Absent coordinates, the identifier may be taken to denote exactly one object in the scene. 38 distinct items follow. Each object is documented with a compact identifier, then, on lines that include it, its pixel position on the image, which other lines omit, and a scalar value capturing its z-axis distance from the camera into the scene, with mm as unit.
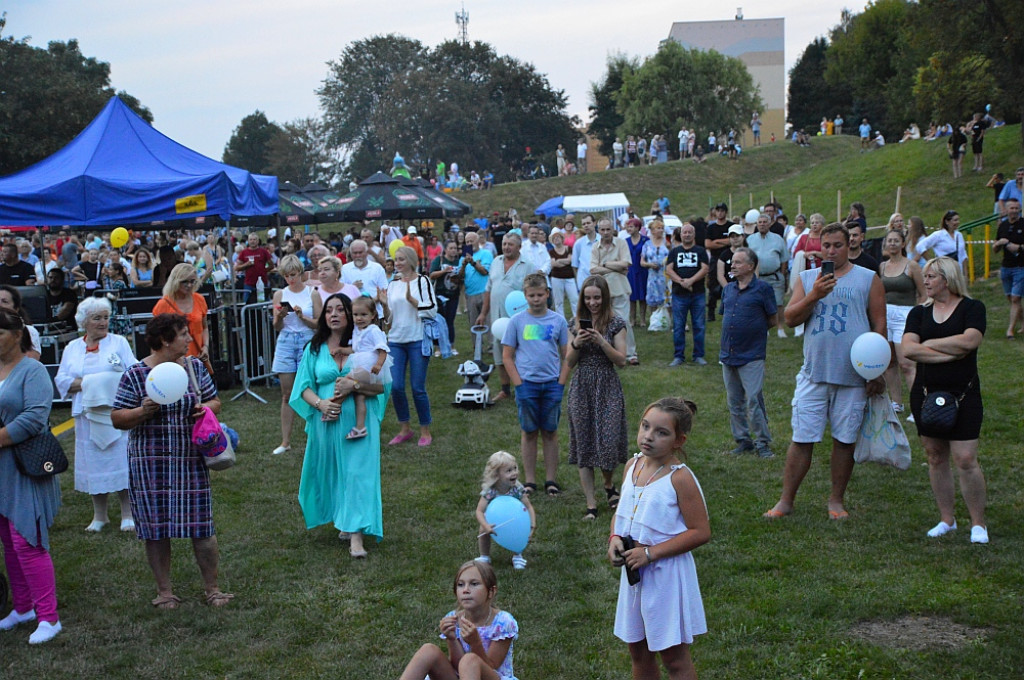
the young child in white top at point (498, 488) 5828
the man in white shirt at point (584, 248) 13383
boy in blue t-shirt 7246
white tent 29438
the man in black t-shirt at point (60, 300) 12484
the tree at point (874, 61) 61978
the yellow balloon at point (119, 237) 13556
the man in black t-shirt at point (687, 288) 12586
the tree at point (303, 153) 75375
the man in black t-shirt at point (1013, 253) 12773
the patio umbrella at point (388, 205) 20250
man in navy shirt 8258
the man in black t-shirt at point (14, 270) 13000
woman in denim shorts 9484
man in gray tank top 6168
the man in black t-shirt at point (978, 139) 27914
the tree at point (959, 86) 31062
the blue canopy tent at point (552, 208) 32094
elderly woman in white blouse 6723
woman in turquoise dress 6332
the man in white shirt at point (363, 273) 10523
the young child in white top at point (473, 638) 3734
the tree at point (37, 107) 46125
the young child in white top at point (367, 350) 6371
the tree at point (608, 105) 72875
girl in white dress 3619
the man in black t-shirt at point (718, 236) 15273
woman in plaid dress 5230
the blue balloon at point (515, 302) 9828
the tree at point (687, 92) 61031
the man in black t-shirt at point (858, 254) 8812
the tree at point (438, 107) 68062
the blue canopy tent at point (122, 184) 10695
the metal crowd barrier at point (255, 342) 12156
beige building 89000
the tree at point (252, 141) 90125
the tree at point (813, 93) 71438
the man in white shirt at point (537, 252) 13222
